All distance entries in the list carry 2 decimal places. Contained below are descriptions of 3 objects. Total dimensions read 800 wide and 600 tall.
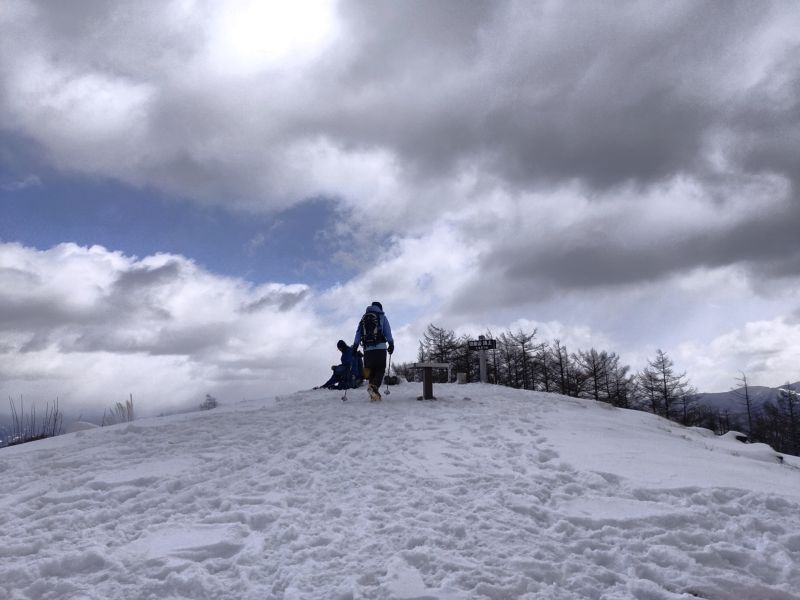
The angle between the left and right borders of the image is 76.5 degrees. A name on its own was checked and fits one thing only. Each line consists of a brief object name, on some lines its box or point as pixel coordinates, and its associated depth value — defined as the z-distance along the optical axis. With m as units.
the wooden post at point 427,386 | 15.02
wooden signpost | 22.62
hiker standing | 14.46
